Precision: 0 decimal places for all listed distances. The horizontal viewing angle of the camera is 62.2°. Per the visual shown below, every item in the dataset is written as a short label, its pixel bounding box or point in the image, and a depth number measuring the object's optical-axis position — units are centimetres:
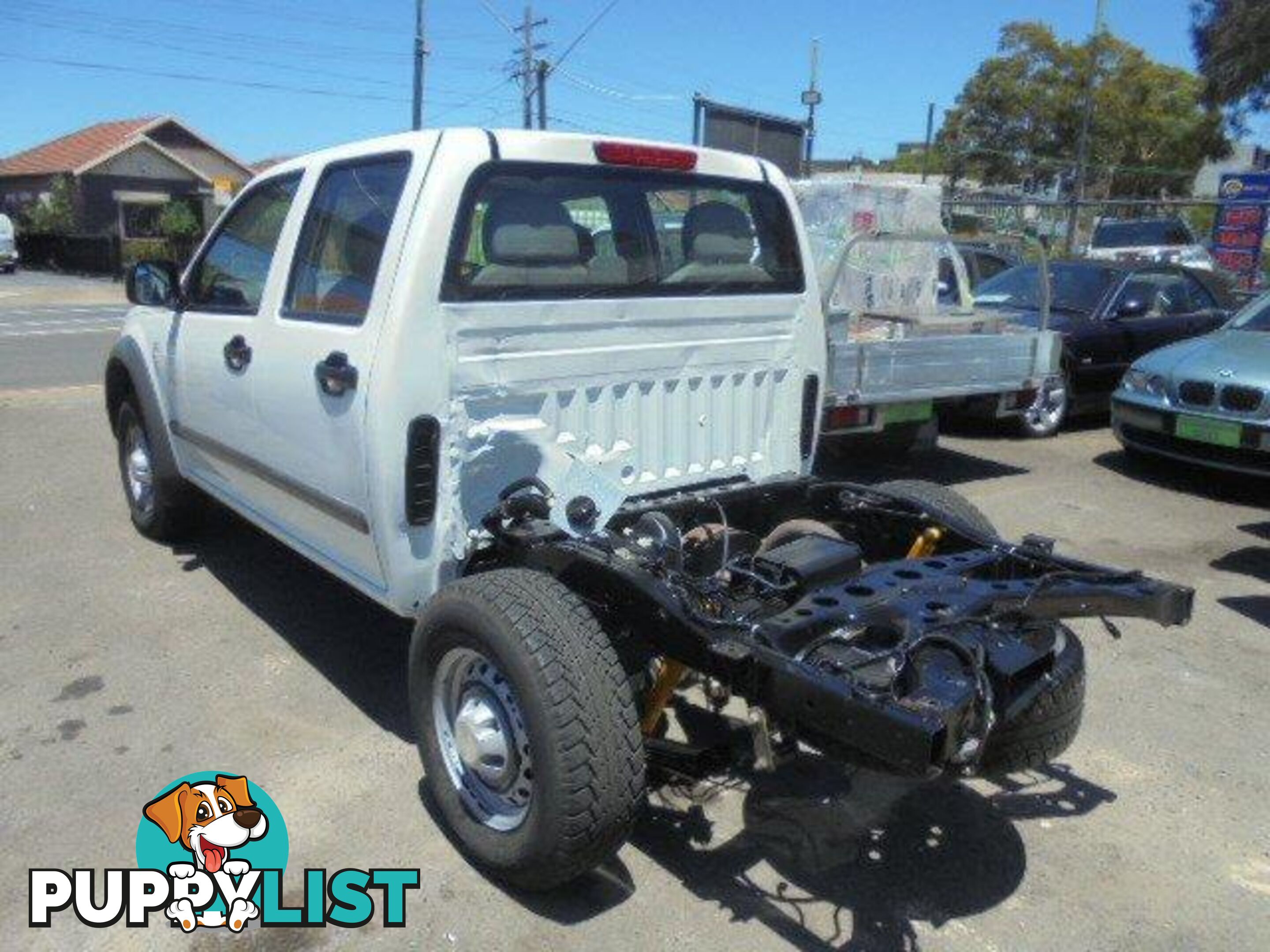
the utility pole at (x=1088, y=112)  2408
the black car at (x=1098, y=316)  902
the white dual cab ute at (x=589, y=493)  259
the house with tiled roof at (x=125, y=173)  4384
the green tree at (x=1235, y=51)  2716
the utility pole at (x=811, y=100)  2789
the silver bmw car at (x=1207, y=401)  687
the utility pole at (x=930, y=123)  3712
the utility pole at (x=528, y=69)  2858
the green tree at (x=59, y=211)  4275
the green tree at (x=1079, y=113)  4166
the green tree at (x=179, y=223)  3744
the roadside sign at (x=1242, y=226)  1512
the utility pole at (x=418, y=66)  2572
